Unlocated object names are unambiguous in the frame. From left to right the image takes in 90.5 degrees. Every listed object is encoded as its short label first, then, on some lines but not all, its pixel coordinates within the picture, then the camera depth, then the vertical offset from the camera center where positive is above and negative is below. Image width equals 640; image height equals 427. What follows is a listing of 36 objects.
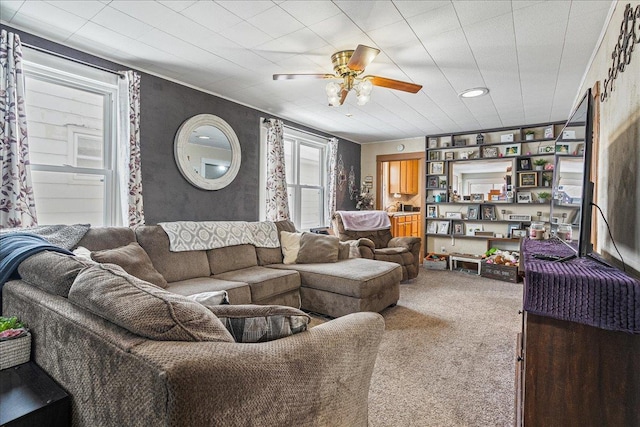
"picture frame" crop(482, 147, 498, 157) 5.40 +0.90
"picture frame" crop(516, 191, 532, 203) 5.19 +0.13
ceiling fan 2.61 +1.01
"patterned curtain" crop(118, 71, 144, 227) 2.95 +0.50
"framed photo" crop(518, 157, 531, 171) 5.16 +0.67
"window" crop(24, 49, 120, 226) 2.60 +0.52
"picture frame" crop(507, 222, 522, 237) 5.27 -0.37
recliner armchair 4.37 -0.64
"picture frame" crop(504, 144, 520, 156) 5.23 +0.91
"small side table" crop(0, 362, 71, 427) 0.92 -0.63
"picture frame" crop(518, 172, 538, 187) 5.11 +0.42
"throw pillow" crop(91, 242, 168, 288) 2.28 -0.45
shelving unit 5.11 +0.40
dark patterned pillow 0.98 -0.38
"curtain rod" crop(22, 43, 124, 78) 2.48 +1.18
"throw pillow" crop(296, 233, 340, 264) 3.59 -0.54
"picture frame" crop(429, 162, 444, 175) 5.92 +0.67
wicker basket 1.15 -0.57
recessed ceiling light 3.53 +1.28
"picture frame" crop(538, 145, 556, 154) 4.94 +0.88
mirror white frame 3.42 +0.57
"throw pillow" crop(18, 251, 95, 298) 1.10 -0.27
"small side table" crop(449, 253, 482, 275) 5.26 -0.92
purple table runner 1.10 -0.33
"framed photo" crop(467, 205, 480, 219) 5.63 -0.14
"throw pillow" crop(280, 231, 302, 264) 3.65 -0.52
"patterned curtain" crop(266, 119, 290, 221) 4.41 +0.38
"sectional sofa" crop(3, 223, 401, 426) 0.63 -0.42
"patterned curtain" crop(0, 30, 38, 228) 2.28 +0.46
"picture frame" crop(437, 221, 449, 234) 5.90 -0.44
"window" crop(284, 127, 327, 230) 5.07 +0.41
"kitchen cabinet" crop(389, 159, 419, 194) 6.75 +0.58
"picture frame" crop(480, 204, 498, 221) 5.52 -0.13
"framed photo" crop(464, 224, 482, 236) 5.67 -0.44
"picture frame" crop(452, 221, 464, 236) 5.79 -0.44
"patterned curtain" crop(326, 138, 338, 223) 5.66 +0.48
